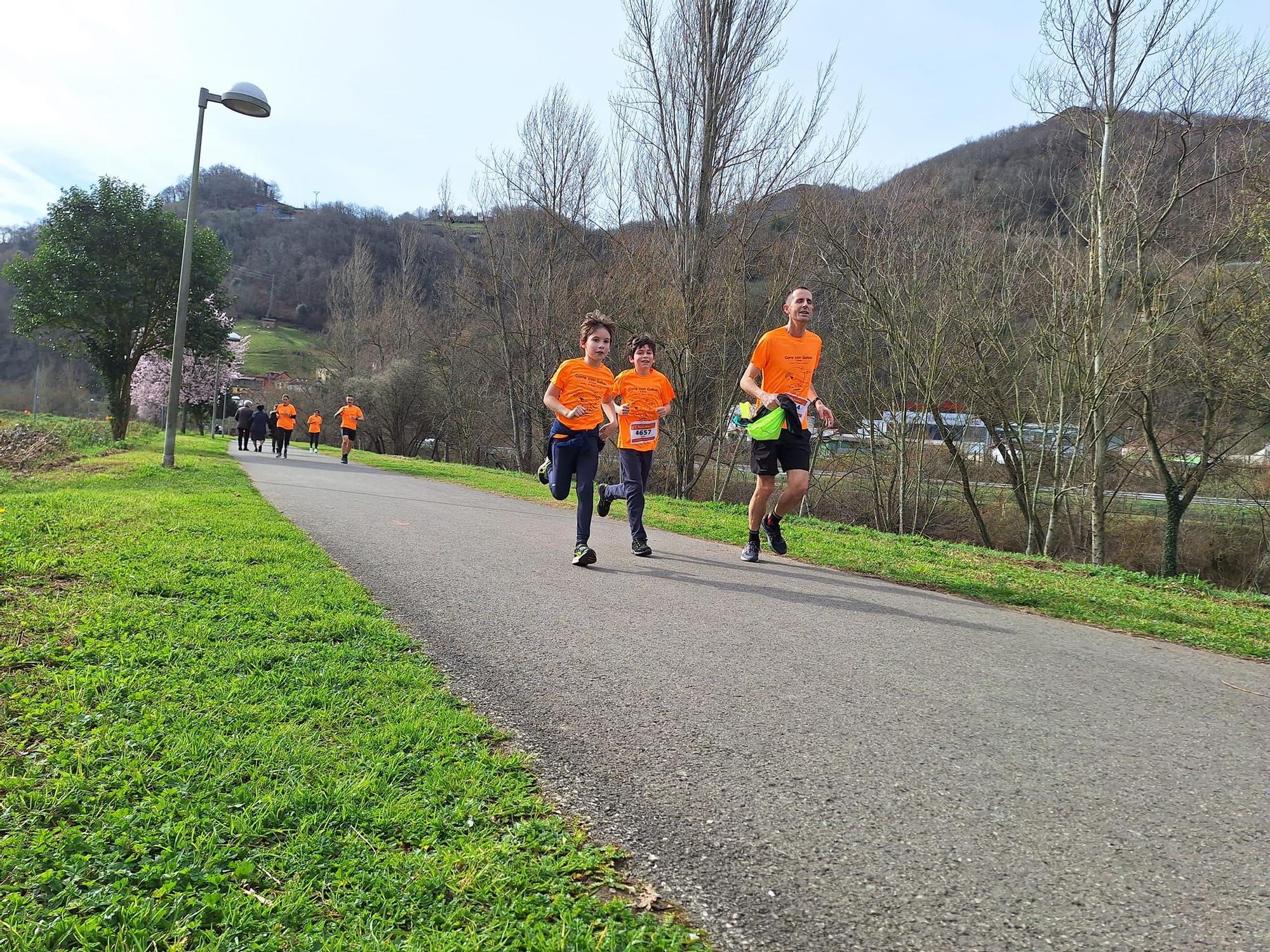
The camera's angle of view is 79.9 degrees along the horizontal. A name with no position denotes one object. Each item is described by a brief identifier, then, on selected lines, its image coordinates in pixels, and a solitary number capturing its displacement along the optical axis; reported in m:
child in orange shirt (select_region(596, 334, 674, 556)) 7.20
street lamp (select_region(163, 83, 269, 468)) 13.05
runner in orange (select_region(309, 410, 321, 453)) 27.61
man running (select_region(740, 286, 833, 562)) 6.58
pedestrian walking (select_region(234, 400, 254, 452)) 29.11
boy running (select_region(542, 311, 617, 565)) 6.74
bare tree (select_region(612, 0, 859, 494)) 19.19
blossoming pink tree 49.00
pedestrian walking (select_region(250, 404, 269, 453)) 28.97
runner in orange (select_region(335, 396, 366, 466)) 24.23
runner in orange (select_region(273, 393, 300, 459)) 25.58
